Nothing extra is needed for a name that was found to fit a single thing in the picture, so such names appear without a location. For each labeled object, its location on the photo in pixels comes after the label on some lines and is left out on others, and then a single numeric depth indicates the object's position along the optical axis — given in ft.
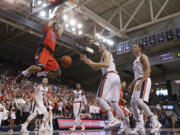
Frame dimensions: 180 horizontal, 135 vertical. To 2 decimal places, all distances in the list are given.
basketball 15.68
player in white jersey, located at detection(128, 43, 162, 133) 12.71
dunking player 13.47
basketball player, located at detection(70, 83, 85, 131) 25.28
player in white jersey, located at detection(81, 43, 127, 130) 11.92
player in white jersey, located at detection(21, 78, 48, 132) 19.04
